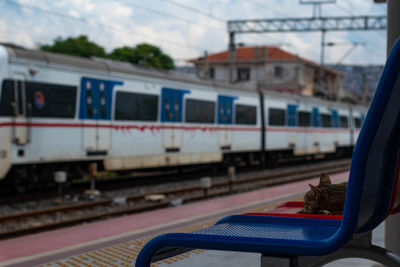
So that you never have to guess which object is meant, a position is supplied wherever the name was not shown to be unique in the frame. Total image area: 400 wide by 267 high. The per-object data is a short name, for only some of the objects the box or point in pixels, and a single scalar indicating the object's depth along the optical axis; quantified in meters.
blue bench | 1.79
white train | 11.46
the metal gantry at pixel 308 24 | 30.55
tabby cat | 2.65
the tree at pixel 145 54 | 72.25
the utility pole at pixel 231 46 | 28.15
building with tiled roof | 66.06
